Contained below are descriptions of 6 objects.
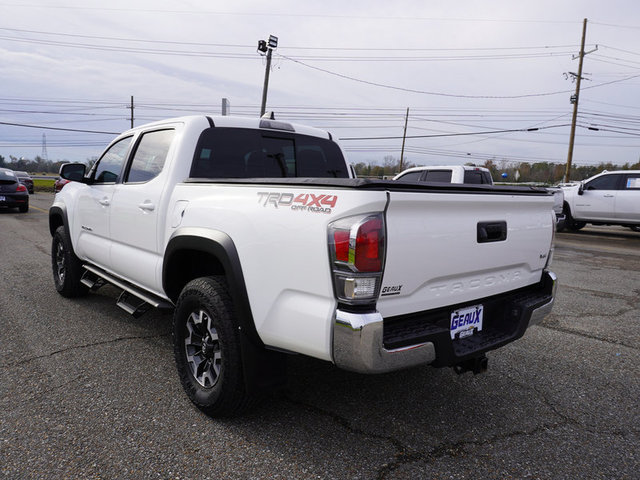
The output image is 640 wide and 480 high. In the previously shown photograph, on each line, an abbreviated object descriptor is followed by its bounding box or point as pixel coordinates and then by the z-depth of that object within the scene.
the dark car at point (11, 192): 15.88
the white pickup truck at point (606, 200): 13.10
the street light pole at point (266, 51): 22.66
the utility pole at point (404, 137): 52.53
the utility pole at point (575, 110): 27.41
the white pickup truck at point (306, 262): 2.12
